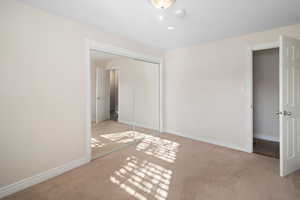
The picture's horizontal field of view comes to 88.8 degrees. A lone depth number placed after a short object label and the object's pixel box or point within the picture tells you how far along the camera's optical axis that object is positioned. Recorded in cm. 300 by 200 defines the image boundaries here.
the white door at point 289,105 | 222
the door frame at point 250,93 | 300
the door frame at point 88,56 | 262
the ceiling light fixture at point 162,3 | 179
